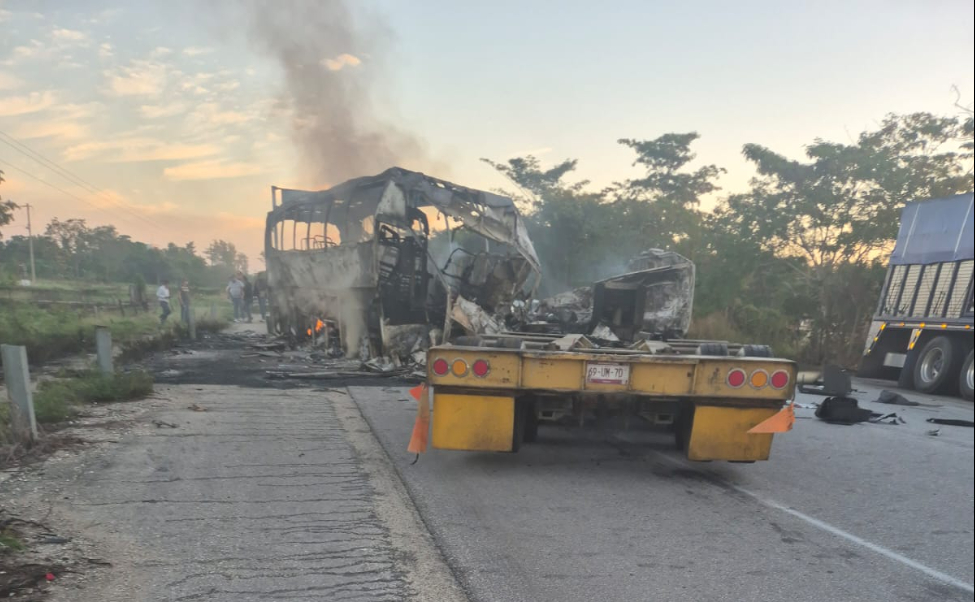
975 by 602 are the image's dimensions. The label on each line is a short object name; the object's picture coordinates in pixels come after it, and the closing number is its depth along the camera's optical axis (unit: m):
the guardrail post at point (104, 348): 6.74
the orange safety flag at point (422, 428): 4.50
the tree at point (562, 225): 13.87
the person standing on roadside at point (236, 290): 19.98
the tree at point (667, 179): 24.73
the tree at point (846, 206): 14.58
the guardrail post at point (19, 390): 4.15
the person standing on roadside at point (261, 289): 18.56
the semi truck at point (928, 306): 10.16
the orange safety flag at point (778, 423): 4.26
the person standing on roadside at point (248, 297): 20.58
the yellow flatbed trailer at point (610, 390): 4.29
